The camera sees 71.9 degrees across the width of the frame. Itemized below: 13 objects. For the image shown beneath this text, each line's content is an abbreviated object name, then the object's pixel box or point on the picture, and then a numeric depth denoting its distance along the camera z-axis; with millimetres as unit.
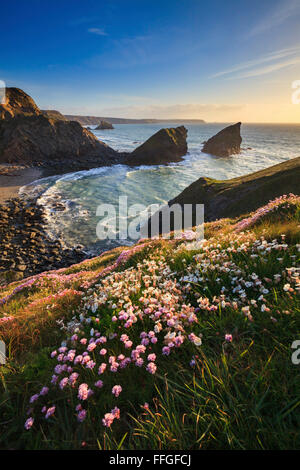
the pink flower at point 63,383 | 2303
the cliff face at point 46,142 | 71938
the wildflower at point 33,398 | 2273
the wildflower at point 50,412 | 2053
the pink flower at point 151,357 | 2309
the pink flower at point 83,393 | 2146
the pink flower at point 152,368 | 2225
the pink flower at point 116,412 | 1979
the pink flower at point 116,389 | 2106
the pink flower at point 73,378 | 2336
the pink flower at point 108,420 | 1858
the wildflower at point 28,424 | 1945
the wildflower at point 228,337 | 2381
